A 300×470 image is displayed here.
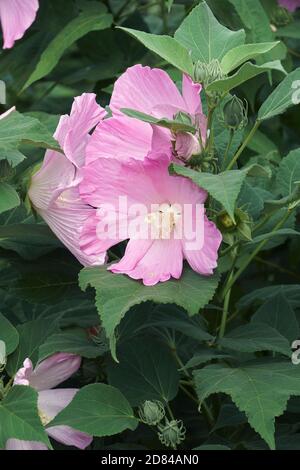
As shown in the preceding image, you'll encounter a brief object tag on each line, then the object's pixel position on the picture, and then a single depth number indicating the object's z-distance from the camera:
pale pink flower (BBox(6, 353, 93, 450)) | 1.88
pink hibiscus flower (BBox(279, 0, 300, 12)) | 2.33
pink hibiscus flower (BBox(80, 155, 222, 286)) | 1.82
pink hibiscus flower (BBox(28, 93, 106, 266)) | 1.88
